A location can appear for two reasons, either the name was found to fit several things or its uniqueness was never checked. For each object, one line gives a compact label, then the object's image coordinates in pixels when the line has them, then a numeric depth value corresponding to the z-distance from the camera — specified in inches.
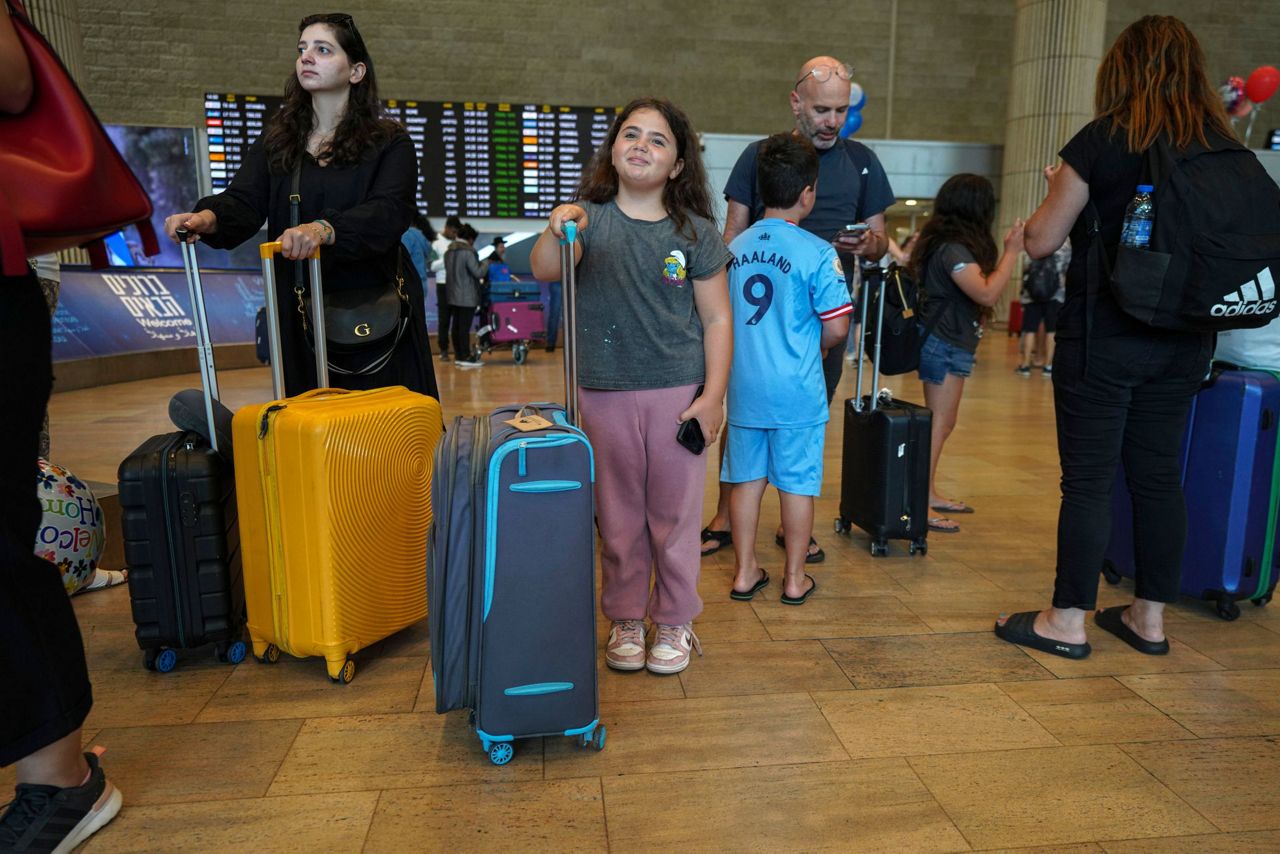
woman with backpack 83.0
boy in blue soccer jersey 101.3
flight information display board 504.4
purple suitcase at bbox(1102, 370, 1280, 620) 100.2
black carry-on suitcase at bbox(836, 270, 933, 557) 123.9
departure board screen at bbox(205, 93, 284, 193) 469.4
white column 518.0
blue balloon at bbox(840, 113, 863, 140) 333.1
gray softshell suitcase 66.2
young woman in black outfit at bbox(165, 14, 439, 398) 87.2
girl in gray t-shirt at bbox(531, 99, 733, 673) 81.6
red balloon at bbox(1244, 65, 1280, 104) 495.5
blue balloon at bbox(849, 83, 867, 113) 293.2
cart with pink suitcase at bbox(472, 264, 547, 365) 426.0
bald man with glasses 116.5
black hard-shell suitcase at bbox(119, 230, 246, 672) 82.8
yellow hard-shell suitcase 79.4
